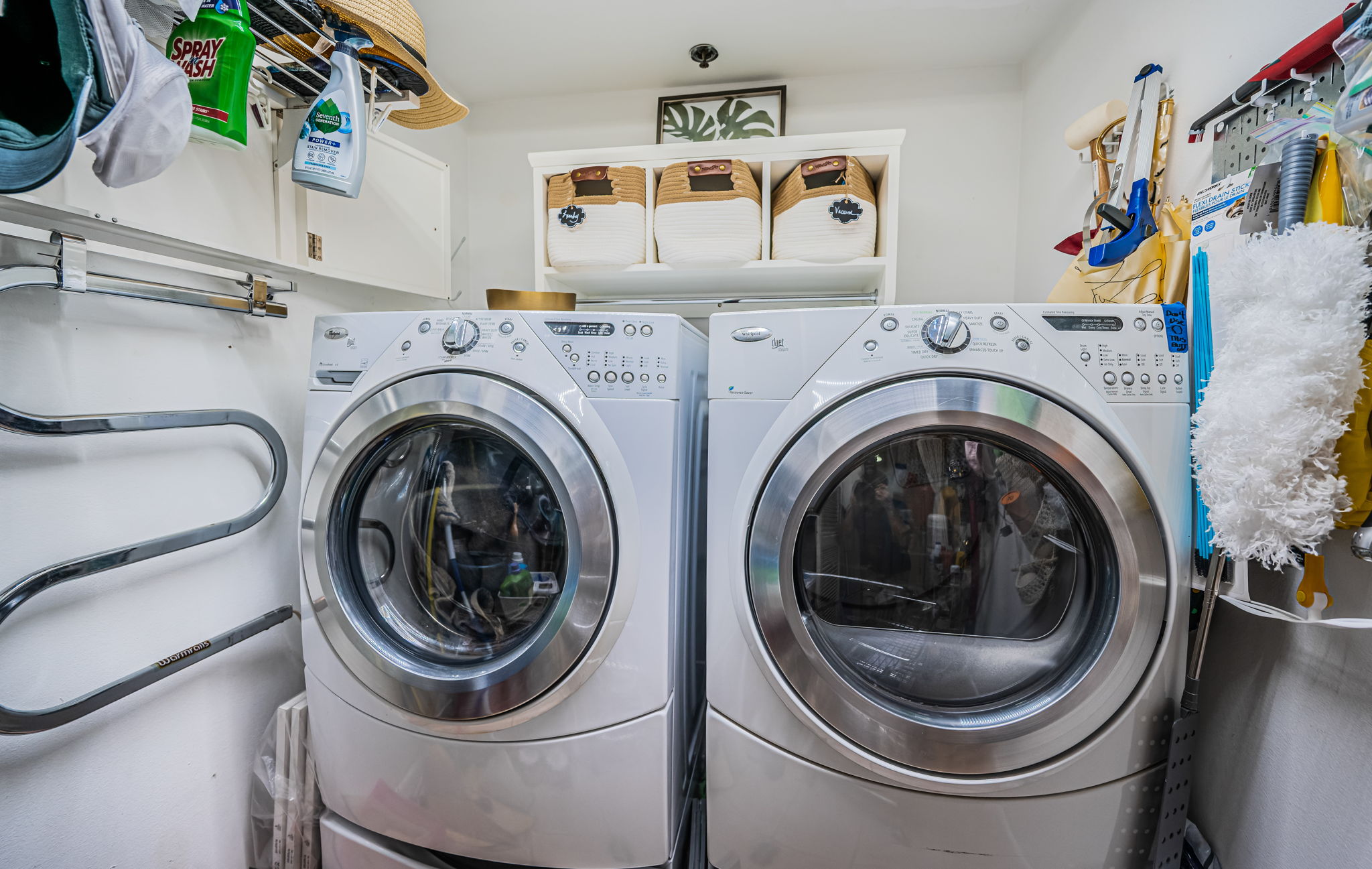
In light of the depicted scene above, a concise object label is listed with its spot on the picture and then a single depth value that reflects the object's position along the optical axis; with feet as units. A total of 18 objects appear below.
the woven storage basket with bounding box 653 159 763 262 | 4.39
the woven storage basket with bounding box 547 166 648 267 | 4.55
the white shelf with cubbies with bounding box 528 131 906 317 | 4.31
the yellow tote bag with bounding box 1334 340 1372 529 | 1.83
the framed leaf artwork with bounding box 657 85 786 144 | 5.37
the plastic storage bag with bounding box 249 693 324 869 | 3.36
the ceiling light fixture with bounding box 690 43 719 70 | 4.94
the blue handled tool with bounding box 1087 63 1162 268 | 2.91
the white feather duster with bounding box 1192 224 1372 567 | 1.75
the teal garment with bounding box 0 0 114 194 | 1.89
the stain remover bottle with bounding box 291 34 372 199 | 2.99
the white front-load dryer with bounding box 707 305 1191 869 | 2.33
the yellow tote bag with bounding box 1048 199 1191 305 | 2.70
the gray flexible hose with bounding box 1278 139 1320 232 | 1.95
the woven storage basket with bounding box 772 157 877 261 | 4.25
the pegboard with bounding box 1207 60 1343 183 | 2.10
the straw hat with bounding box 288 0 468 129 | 2.82
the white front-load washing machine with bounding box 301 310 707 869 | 2.66
